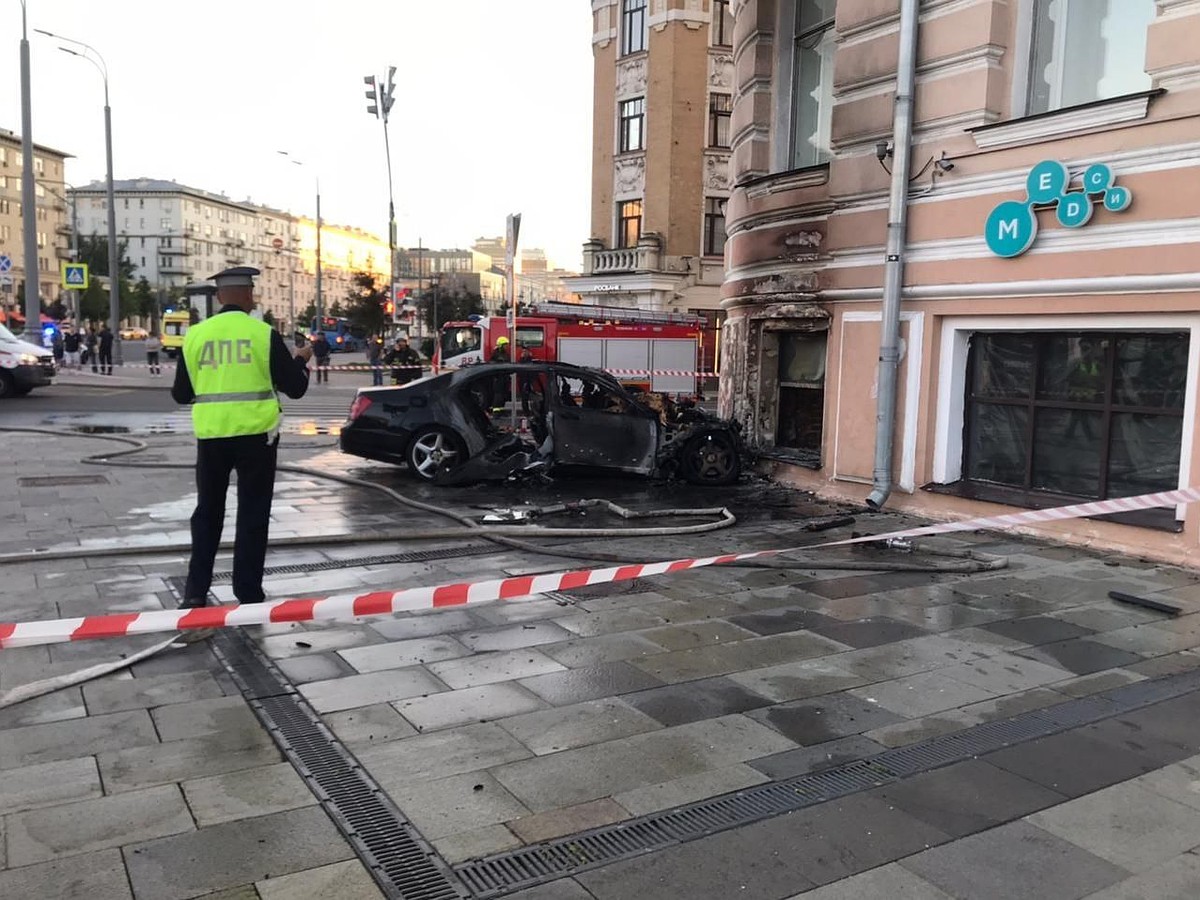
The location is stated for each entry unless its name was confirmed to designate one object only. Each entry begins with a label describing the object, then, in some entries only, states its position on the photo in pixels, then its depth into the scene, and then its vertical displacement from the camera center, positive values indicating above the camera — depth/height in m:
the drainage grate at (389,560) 7.00 -1.60
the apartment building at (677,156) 36.53 +7.10
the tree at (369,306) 51.03 +1.81
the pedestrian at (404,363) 23.95 -0.50
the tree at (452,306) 66.25 +2.56
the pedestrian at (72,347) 35.28 -0.44
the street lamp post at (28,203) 24.23 +3.22
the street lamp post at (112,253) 31.11 +2.66
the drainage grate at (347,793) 3.11 -1.64
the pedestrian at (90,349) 39.12 -0.58
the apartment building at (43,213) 94.06 +11.88
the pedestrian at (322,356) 28.69 -0.45
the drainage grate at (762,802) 3.18 -1.64
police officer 5.42 -0.41
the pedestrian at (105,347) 35.00 -0.41
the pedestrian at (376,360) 30.48 -0.57
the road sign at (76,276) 31.16 +1.81
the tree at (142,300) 91.56 +3.42
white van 21.20 -0.69
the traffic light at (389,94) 30.41 +7.49
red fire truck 25.23 +0.13
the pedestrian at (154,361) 32.51 -0.83
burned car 11.05 -0.92
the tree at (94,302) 80.12 +2.70
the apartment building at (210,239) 130.00 +13.64
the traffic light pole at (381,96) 30.44 +7.44
